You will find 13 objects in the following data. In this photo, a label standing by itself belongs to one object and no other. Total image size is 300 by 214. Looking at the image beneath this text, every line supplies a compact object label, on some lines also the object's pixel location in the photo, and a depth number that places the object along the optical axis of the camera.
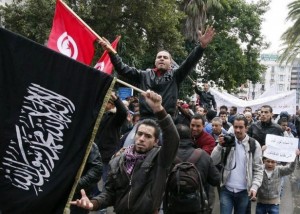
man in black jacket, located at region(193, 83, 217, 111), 11.70
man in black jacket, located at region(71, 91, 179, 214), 3.68
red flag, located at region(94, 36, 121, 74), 7.31
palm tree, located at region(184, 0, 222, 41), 26.20
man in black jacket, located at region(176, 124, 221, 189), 4.76
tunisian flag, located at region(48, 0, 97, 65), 5.60
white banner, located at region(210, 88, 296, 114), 16.31
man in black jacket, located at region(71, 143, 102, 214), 4.66
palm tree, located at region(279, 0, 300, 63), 25.27
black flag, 3.37
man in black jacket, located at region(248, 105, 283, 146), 7.90
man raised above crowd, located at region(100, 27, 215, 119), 4.97
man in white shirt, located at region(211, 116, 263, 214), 5.68
